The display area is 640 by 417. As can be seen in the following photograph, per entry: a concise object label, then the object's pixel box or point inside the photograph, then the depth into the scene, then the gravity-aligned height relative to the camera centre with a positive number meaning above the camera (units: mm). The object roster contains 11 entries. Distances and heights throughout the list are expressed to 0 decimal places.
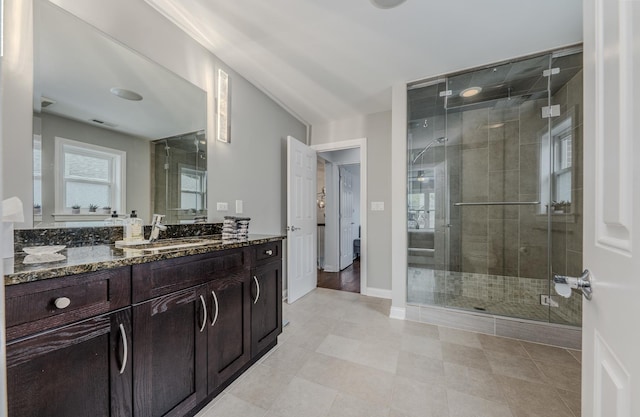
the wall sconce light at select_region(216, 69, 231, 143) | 2244 +909
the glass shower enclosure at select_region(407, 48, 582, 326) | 2377 +240
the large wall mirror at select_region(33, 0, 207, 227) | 1271 +475
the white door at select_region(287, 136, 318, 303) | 3051 -147
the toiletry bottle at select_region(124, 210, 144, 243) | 1521 -131
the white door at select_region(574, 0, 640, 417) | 493 +3
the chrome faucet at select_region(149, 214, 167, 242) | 1604 -123
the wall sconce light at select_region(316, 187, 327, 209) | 5059 +187
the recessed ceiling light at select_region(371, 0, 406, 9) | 1624 +1345
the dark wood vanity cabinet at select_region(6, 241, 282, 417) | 826 -548
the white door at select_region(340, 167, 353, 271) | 4836 -210
